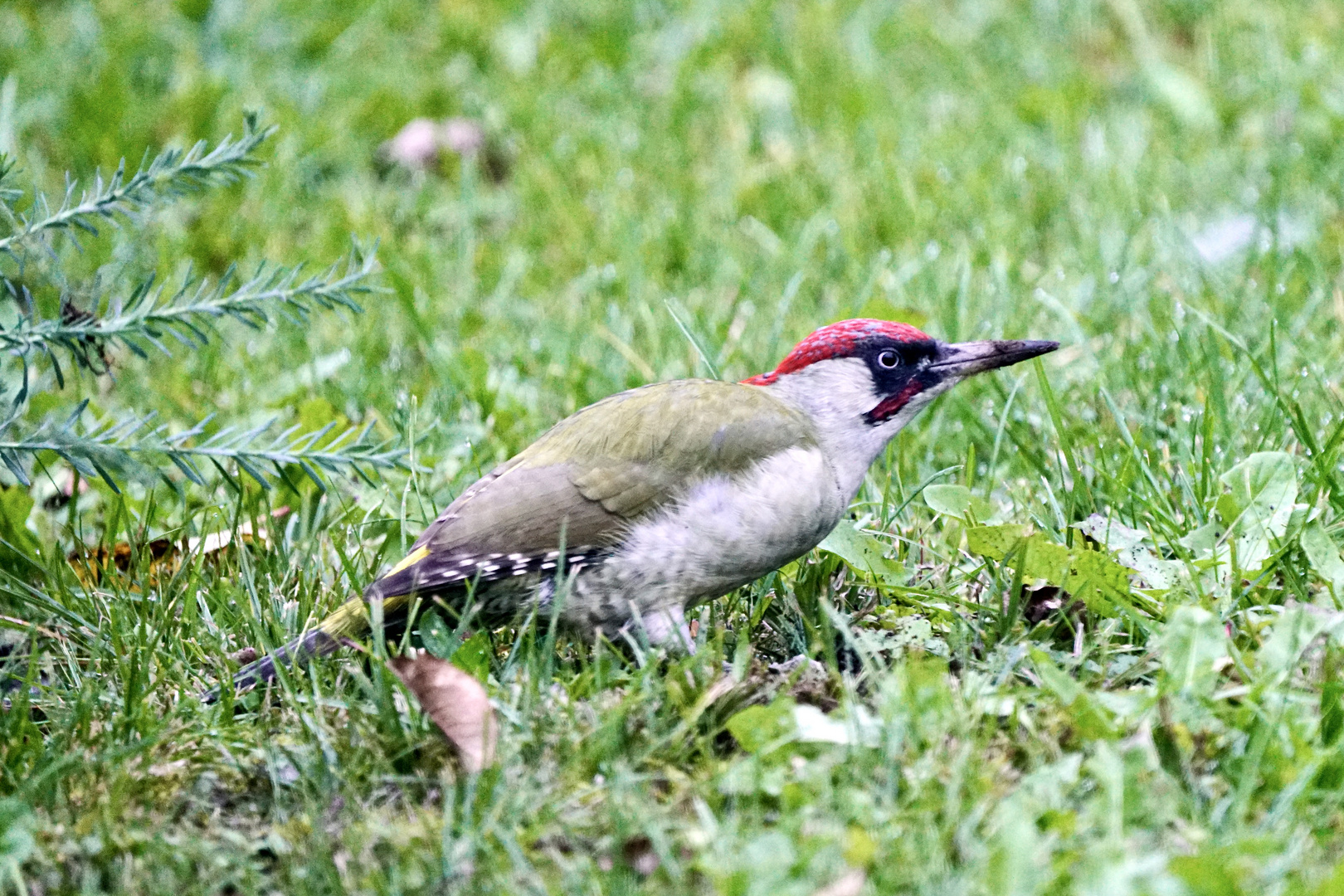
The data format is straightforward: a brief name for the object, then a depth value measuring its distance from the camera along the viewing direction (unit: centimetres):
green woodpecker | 575
